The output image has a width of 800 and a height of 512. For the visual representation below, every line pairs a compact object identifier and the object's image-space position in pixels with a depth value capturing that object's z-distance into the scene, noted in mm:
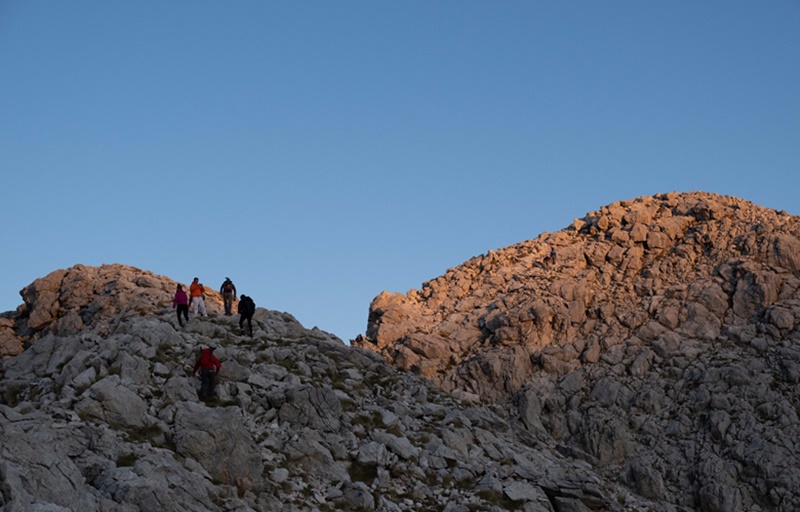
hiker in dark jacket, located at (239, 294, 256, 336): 42969
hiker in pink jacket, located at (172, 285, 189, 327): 42625
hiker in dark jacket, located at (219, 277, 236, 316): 46844
